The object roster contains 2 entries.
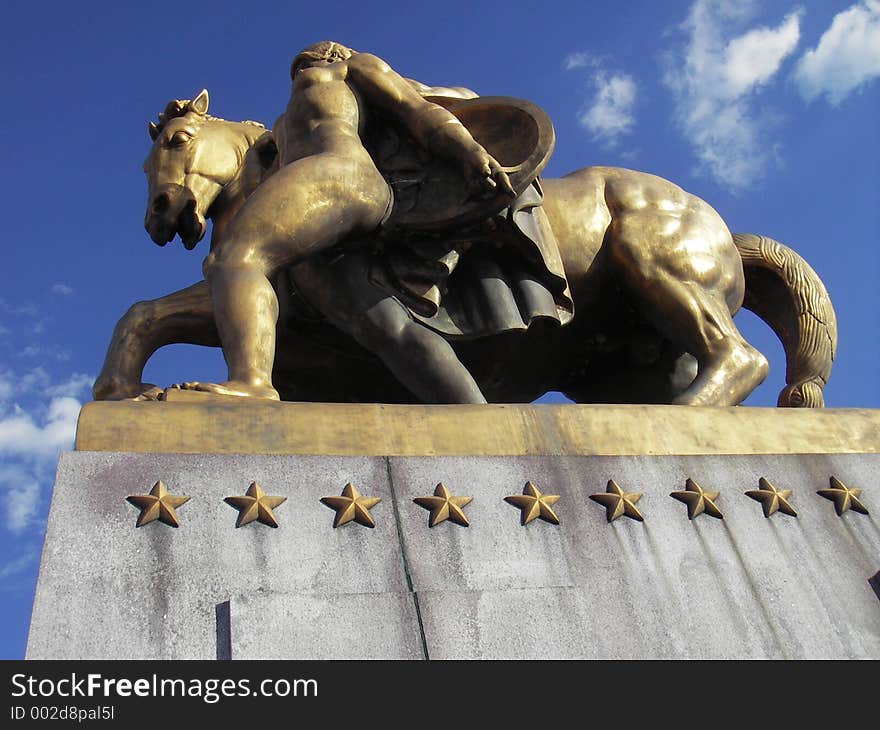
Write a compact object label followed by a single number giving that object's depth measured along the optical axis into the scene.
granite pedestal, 3.21
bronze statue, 4.97
